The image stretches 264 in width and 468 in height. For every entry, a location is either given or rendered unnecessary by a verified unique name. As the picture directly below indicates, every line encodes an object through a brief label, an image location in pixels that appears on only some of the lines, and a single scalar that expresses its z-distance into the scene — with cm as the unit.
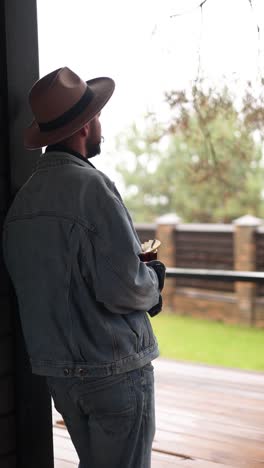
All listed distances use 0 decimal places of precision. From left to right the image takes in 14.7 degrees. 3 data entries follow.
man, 294
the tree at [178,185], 2538
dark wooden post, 337
